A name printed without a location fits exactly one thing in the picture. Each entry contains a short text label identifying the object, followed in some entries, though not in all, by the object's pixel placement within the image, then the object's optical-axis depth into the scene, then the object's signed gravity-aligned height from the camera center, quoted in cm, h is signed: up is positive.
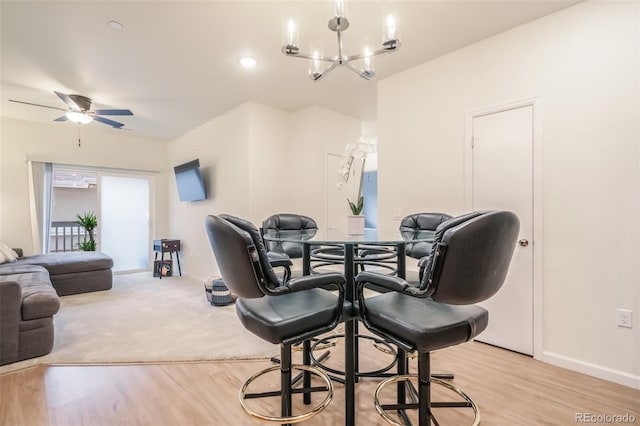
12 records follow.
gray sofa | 219 -85
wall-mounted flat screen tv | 489 +52
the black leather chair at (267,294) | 120 -38
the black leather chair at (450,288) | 105 -32
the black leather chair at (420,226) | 230 -14
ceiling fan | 362 +130
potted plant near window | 529 -30
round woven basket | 367 -108
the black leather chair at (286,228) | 250 -18
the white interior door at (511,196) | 237 +12
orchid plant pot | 211 -11
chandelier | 166 +102
